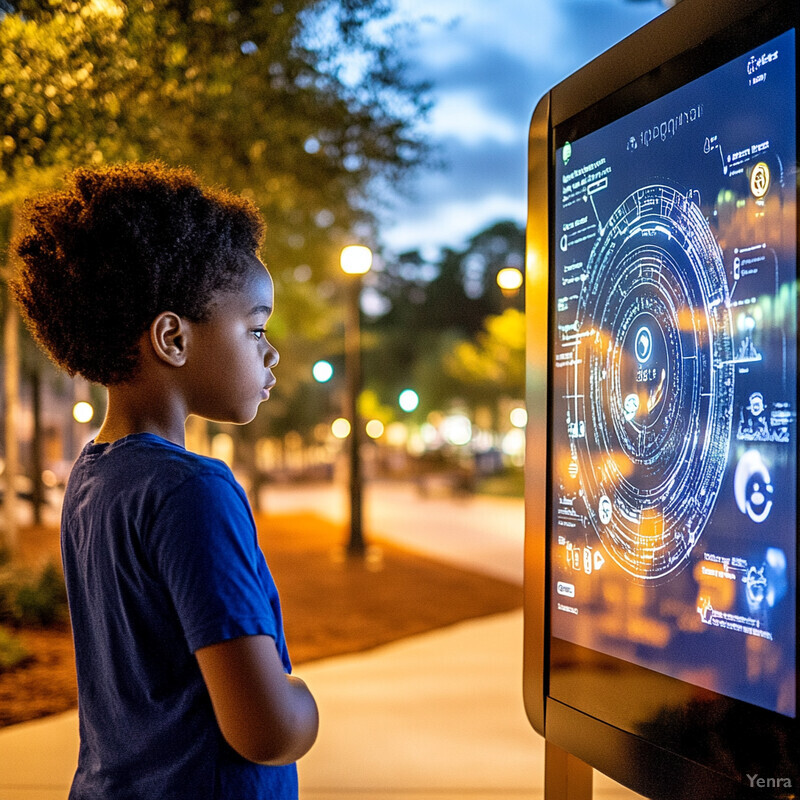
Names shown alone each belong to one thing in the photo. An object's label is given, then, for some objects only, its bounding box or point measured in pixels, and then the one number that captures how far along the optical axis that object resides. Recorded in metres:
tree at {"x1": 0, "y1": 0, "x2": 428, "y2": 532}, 4.97
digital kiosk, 1.76
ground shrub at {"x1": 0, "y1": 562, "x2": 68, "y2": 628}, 7.73
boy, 1.38
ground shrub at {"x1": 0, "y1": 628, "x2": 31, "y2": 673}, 6.43
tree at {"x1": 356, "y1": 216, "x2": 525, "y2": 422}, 50.12
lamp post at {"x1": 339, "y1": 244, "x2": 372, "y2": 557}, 13.27
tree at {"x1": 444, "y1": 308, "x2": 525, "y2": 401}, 26.44
